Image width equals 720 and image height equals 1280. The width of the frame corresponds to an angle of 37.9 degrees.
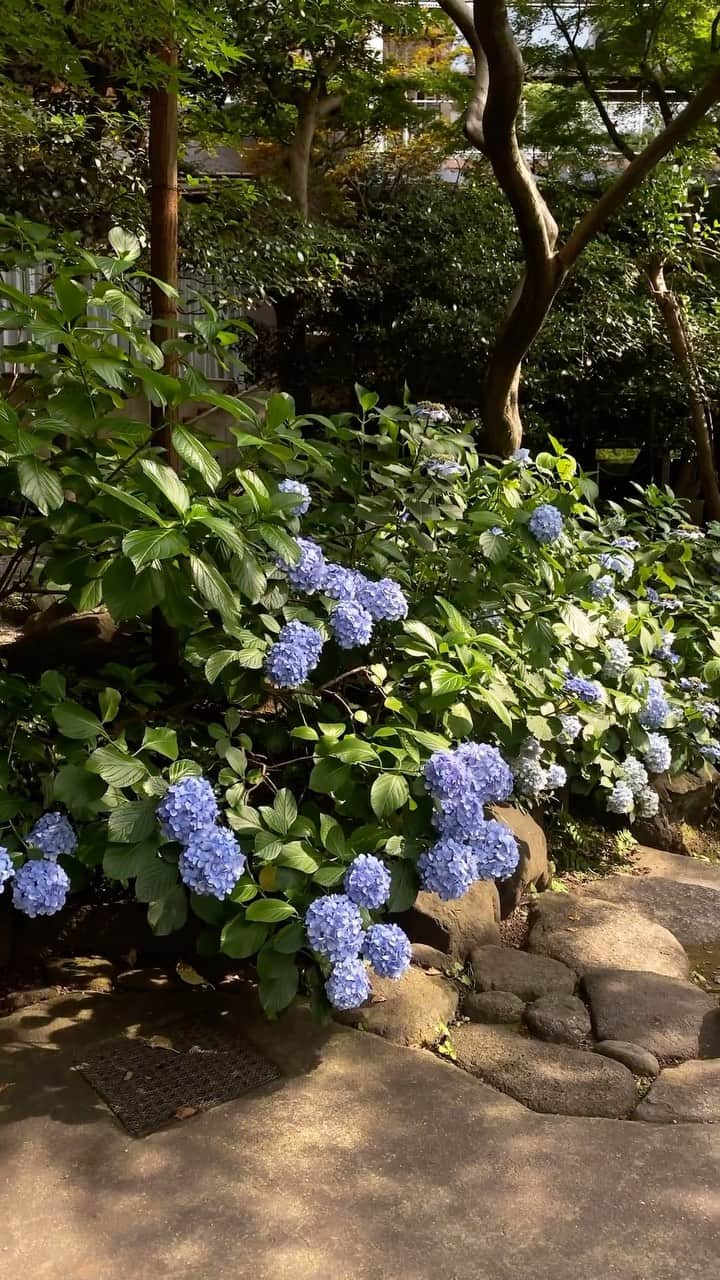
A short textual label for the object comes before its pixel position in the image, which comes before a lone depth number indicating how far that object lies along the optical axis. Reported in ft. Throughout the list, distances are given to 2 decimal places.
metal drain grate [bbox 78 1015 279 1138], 7.60
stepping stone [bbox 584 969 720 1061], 9.17
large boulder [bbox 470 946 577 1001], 9.87
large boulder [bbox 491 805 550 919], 11.87
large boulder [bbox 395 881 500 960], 10.29
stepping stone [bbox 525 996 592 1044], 9.05
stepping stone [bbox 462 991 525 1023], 9.36
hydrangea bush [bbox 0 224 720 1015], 7.22
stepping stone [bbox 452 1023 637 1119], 8.00
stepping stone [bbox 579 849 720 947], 12.19
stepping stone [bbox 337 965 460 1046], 8.85
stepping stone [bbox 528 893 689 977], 10.80
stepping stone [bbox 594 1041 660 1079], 8.63
